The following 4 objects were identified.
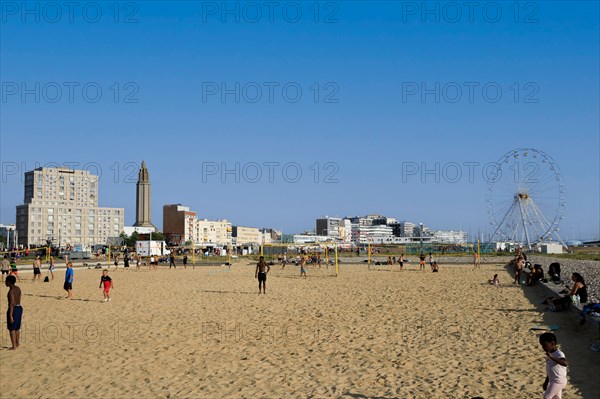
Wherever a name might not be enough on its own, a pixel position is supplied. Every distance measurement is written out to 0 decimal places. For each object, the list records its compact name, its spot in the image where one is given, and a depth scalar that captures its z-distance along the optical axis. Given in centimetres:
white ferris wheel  6819
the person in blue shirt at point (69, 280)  1777
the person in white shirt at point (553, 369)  545
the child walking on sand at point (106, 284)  1689
